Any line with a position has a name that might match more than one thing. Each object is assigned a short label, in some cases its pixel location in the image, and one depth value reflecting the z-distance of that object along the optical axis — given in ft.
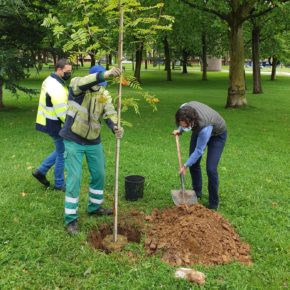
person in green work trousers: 15.28
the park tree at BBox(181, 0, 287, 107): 48.67
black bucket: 19.35
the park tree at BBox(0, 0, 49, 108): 38.96
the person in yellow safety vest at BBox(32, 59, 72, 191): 18.98
